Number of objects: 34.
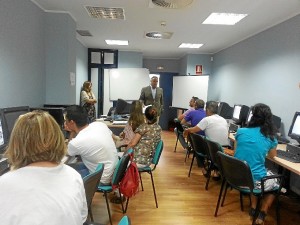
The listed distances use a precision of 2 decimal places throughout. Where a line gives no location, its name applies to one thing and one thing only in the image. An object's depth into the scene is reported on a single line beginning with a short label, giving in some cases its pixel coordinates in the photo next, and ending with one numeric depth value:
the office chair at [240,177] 2.27
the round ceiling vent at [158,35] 5.19
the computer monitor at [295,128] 3.23
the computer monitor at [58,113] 3.20
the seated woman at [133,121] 3.12
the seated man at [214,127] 3.72
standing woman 5.95
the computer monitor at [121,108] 4.76
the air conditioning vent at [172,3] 3.00
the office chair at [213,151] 2.87
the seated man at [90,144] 2.17
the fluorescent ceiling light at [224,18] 3.93
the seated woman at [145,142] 2.96
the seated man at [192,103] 5.87
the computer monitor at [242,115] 4.73
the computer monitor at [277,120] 3.85
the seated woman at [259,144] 2.50
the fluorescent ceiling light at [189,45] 6.41
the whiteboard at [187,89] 7.41
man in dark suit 5.82
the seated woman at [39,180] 0.90
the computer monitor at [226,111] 5.72
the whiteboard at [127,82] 7.59
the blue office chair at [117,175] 2.22
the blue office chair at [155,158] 2.90
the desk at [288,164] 2.31
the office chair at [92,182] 1.59
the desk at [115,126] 4.11
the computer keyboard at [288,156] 2.56
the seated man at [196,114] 4.50
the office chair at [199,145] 3.48
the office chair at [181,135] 4.69
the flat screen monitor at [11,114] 2.17
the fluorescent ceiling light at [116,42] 6.36
